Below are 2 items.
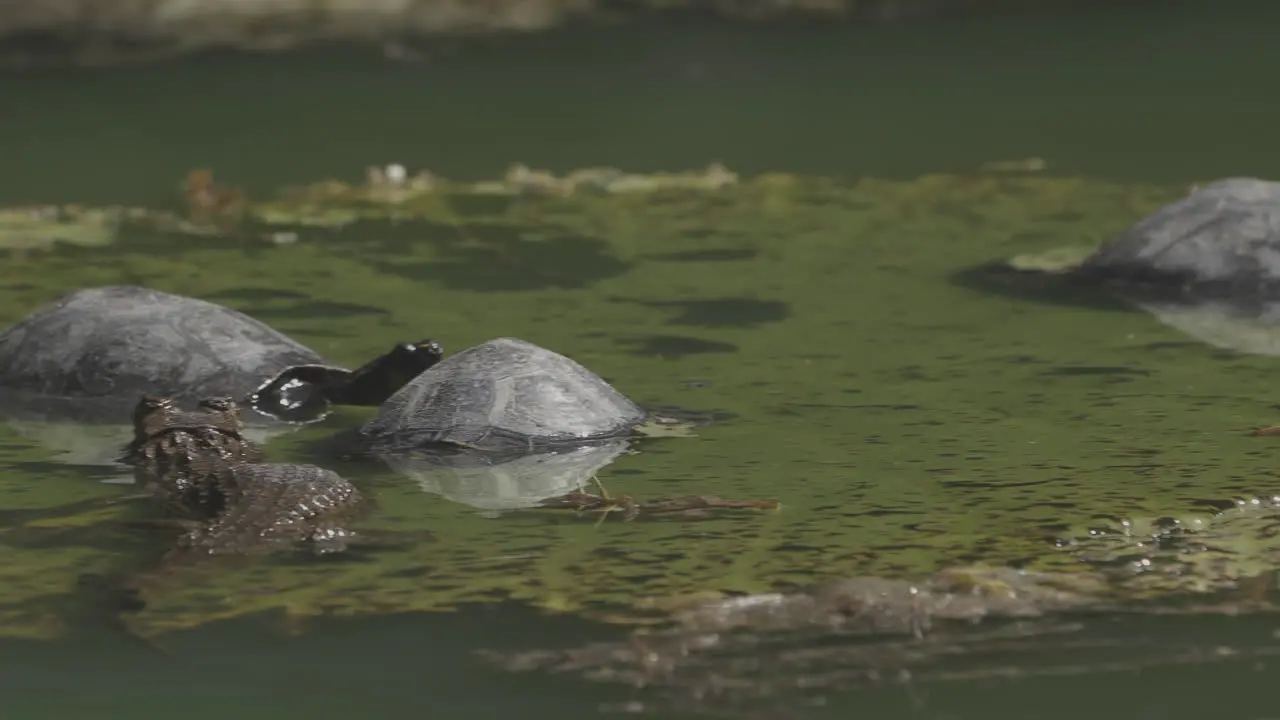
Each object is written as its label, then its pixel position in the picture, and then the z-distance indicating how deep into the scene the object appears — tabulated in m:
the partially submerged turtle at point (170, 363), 9.23
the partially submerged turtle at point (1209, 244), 11.09
